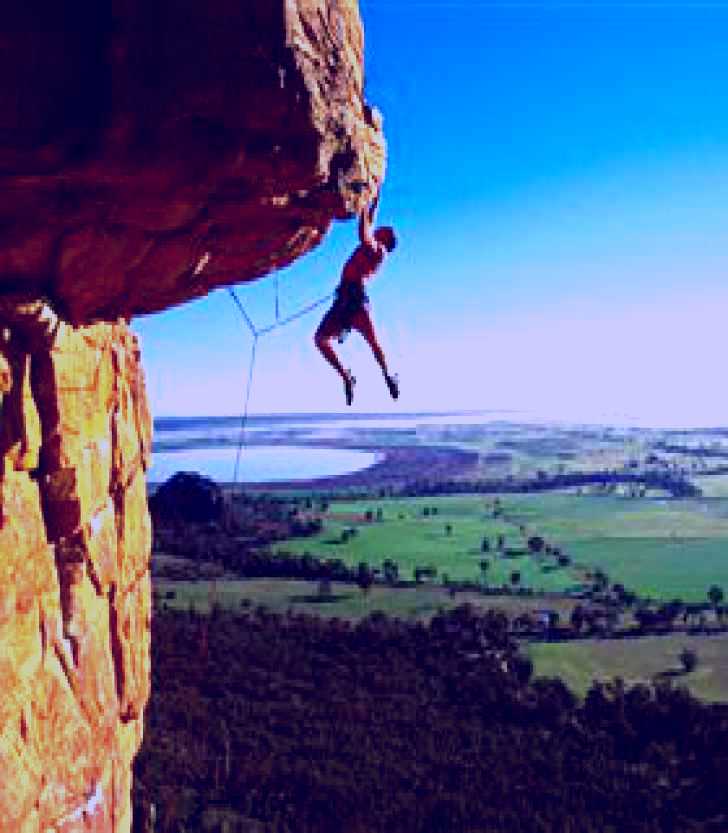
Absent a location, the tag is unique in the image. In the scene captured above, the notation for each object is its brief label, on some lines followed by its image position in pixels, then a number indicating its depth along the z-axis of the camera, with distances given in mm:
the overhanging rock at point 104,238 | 8641
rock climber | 12438
